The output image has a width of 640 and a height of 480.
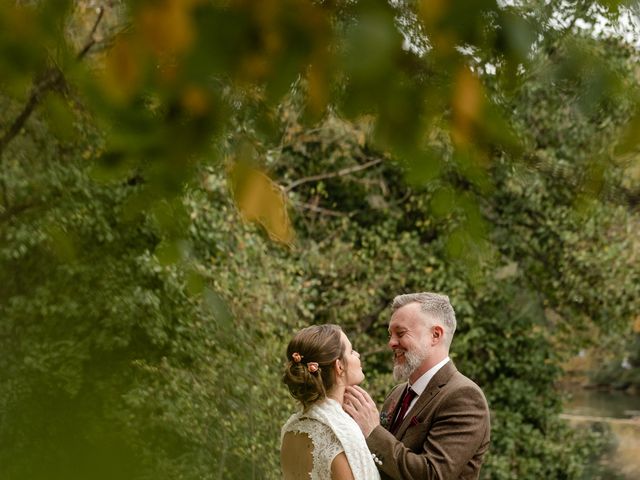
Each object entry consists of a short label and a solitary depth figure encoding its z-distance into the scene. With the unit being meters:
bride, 4.78
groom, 4.84
